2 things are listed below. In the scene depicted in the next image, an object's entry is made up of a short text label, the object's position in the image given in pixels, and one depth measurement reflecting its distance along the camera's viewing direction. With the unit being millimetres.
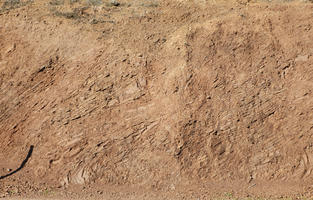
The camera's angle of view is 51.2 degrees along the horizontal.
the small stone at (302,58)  9594
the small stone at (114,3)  11812
